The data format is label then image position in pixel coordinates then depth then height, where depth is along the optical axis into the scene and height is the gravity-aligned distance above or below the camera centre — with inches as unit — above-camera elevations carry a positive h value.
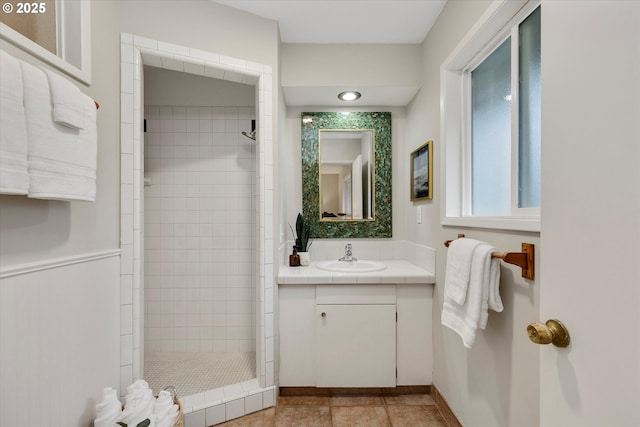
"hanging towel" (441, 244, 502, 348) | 44.3 -11.8
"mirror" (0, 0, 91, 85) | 41.6 +29.1
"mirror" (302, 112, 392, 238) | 94.4 +13.0
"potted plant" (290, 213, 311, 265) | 88.5 -6.5
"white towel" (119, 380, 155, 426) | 47.2 -32.5
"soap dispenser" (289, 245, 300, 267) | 84.5 -13.3
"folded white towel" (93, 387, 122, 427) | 45.5 -31.9
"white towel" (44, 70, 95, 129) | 37.6 +15.4
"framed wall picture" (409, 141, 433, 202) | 73.7 +11.9
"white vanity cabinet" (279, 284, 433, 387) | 72.6 -30.4
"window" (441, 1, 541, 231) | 44.3 +17.8
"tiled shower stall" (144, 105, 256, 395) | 90.9 -5.7
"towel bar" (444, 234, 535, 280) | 39.3 -6.2
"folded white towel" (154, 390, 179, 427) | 49.1 -34.8
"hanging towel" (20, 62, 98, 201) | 35.3 +8.7
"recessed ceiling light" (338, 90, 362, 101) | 84.2 +36.1
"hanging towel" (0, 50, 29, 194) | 32.5 +9.9
